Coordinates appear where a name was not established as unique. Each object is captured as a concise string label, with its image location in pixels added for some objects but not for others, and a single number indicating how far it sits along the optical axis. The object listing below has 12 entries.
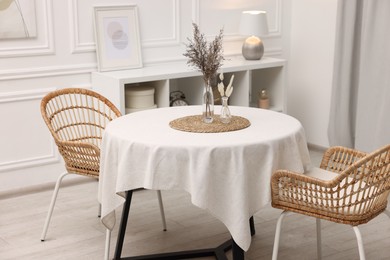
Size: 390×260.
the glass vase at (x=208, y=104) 3.07
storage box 4.30
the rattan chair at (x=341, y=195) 2.50
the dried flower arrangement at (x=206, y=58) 2.92
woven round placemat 2.92
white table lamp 4.81
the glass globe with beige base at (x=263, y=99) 5.05
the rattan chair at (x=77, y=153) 3.23
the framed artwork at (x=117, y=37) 4.36
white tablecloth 2.65
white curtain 4.45
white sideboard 4.21
